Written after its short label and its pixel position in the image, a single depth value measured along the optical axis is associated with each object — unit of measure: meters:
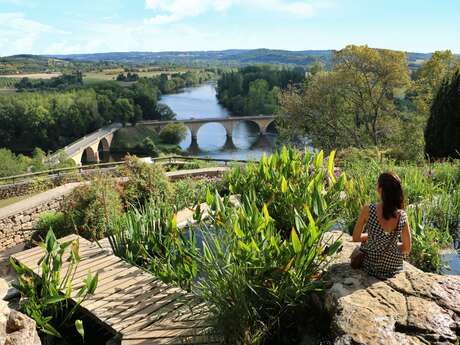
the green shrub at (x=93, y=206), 6.31
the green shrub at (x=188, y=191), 6.81
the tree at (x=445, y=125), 13.21
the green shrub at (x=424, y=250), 3.99
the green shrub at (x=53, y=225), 6.83
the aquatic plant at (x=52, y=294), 3.34
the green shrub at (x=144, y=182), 7.44
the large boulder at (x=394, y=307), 2.55
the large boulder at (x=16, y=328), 2.56
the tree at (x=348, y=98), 21.00
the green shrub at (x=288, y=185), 4.03
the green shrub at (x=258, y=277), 2.81
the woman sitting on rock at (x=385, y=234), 3.21
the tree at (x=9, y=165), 37.73
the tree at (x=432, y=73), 22.70
